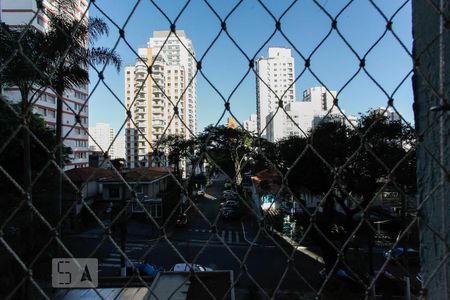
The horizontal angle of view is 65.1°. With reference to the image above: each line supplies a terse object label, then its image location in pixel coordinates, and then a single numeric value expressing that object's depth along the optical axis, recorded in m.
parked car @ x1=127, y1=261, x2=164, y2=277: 8.75
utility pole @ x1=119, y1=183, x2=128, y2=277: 7.91
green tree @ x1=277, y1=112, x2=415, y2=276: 5.69
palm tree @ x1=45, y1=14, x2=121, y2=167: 4.44
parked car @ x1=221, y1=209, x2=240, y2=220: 16.41
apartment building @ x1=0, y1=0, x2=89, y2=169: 20.38
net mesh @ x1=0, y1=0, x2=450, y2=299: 0.96
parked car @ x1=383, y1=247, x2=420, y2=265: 9.68
